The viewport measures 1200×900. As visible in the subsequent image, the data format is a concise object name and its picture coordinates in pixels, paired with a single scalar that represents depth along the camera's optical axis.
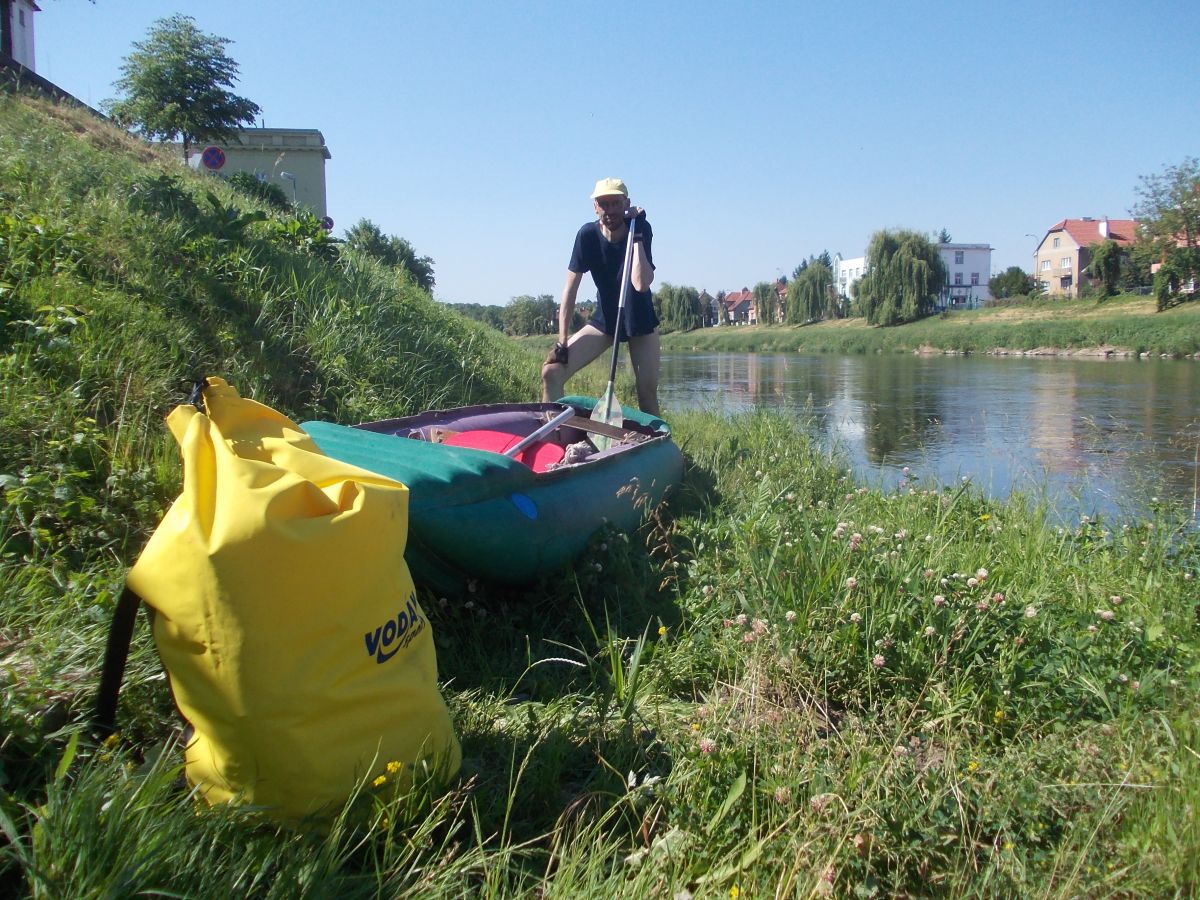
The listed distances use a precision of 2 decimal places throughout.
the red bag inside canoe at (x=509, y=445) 4.70
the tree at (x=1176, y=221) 48.25
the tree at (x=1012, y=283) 69.44
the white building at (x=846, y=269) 115.25
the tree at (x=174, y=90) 22.00
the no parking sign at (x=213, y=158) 12.64
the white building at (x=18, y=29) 27.33
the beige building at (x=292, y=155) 27.88
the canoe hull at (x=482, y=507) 2.92
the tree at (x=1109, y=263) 55.62
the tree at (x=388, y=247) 24.73
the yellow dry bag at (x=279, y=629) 1.71
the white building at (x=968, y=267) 104.44
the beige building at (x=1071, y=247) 78.12
